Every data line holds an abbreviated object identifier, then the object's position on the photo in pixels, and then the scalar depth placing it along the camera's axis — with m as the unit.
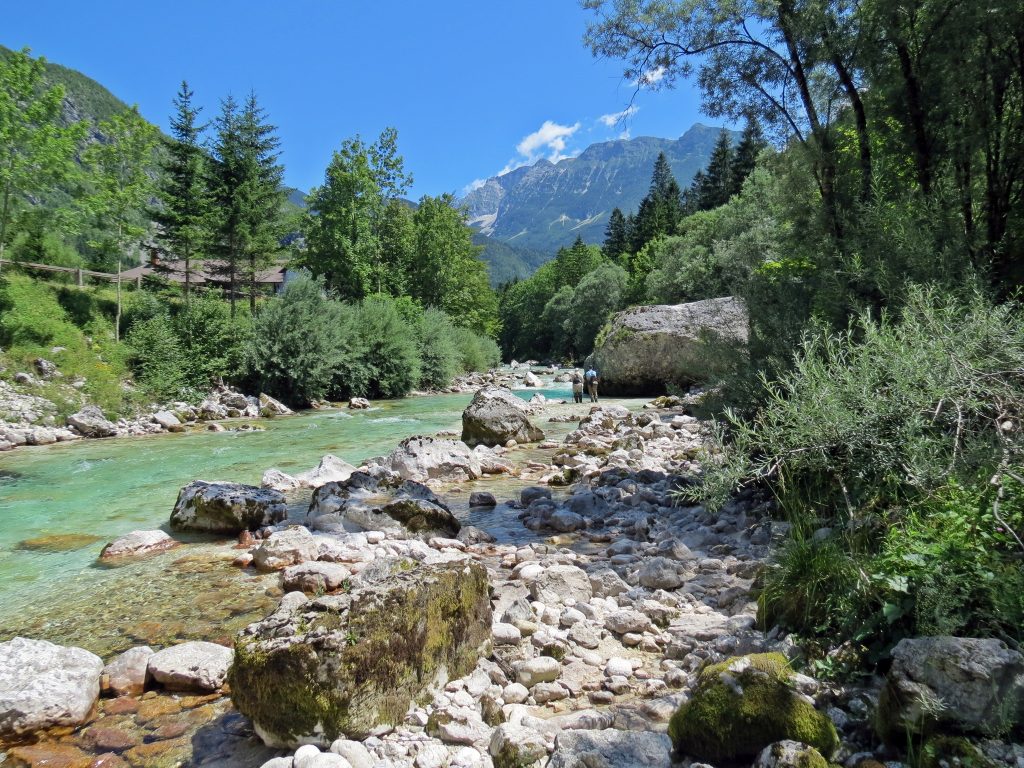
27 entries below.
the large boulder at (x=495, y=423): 14.05
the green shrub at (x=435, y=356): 33.22
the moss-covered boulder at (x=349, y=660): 3.12
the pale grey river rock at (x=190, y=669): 3.81
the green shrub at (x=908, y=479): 2.96
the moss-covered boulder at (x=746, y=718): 2.63
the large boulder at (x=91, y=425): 16.61
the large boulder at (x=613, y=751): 2.62
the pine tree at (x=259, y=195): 30.02
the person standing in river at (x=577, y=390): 23.24
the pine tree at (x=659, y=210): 65.31
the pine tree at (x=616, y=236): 75.69
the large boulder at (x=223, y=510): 7.61
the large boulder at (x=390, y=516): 7.38
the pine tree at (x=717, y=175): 58.97
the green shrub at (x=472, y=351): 40.94
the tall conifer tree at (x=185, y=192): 28.47
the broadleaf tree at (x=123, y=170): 25.61
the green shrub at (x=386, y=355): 28.92
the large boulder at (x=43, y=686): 3.35
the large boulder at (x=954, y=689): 2.36
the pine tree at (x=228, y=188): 29.42
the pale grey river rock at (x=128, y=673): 3.83
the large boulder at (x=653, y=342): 22.61
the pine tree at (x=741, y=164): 51.08
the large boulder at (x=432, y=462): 10.79
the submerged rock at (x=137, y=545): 6.64
